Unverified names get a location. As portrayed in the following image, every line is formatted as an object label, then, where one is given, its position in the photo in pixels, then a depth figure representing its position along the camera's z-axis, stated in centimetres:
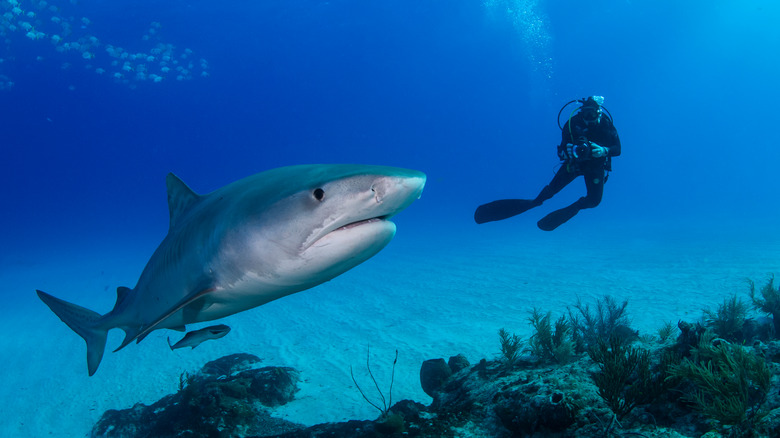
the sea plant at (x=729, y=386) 213
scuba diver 750
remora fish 410
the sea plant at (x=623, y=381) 244
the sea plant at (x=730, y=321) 508
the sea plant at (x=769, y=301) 614
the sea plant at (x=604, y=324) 628
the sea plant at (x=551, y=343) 432
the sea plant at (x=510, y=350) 449
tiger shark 193
